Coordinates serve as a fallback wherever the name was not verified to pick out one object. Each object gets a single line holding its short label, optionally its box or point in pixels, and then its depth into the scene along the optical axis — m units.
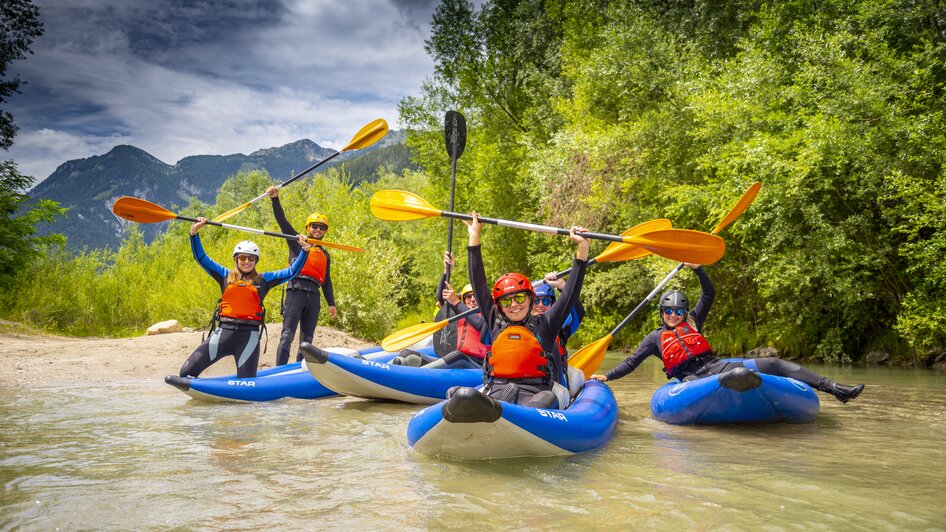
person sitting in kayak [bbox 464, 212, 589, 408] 3.61
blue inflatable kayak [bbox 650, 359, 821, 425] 4.09
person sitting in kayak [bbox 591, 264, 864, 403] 4.74
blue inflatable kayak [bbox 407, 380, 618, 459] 2.94
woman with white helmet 5.43
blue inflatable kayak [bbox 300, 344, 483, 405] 5.16
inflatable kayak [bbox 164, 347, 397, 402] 5.37
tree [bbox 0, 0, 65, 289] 13.10
